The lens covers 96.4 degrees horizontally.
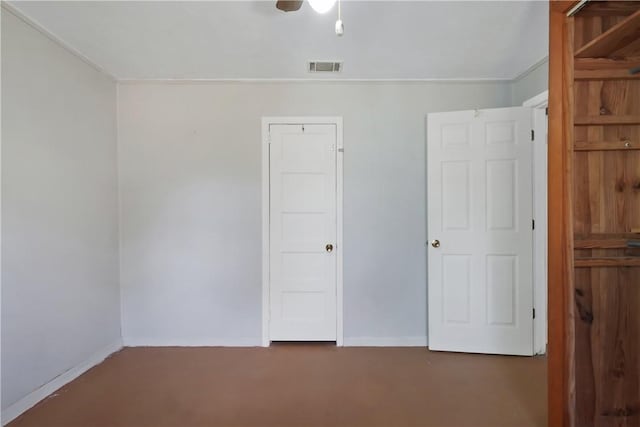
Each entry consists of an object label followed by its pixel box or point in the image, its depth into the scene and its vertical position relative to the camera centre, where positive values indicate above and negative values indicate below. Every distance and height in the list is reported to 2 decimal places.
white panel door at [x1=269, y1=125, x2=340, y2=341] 2.67 -0.20
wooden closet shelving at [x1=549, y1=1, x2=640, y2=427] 1.49 -0.09
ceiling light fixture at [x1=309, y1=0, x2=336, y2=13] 1.27 +0.93
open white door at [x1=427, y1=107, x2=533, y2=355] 2.45 -0.18
